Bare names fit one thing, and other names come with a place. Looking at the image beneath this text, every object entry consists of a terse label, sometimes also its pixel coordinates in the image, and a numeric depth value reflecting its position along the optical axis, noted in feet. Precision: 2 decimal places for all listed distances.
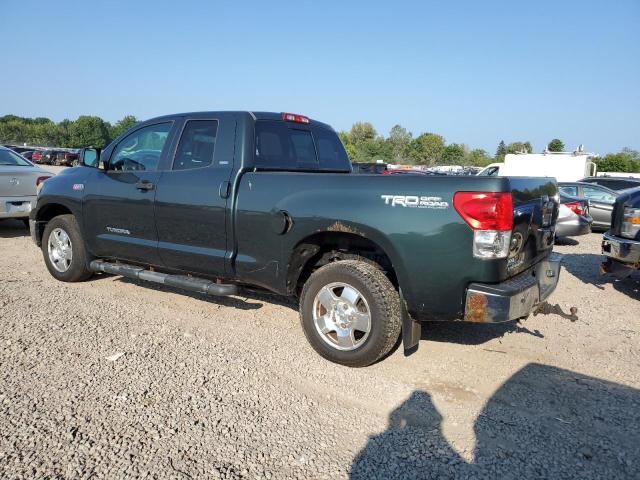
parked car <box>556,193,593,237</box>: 33.17
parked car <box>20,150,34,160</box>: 142.15
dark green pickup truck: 10.46
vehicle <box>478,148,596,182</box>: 93.40
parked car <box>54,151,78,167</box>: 139.61
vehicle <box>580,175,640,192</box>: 46.21
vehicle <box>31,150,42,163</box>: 144.56
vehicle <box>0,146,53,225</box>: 27.68
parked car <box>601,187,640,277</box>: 18.71
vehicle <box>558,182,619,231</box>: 41.11
